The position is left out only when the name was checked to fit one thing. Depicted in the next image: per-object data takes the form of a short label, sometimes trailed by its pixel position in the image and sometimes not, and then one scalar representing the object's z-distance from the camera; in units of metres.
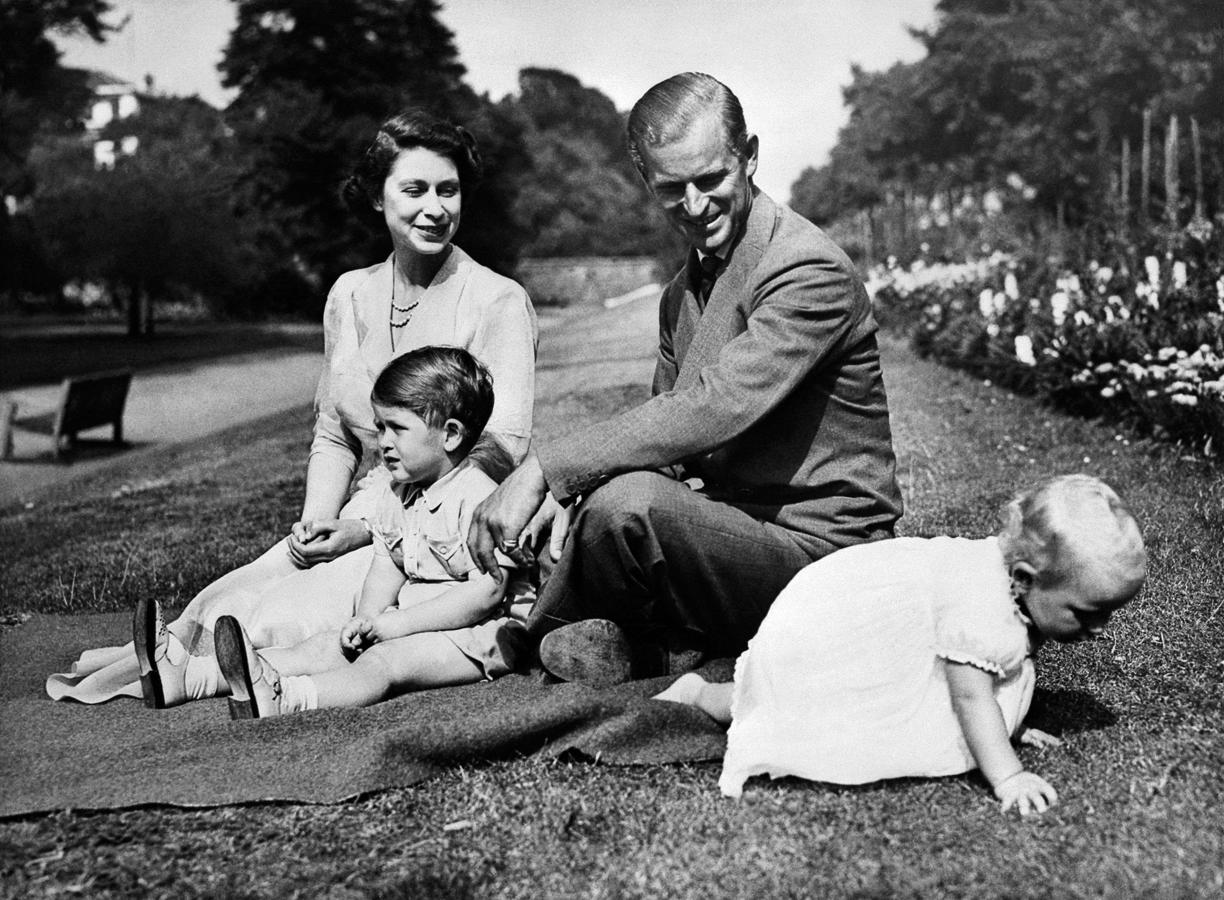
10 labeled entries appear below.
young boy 3.47
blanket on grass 2.86
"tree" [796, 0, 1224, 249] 25.34
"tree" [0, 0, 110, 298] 26.39
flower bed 6.47
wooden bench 12.72
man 3.01
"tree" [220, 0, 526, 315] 34.66
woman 3.91
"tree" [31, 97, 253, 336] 29.38
